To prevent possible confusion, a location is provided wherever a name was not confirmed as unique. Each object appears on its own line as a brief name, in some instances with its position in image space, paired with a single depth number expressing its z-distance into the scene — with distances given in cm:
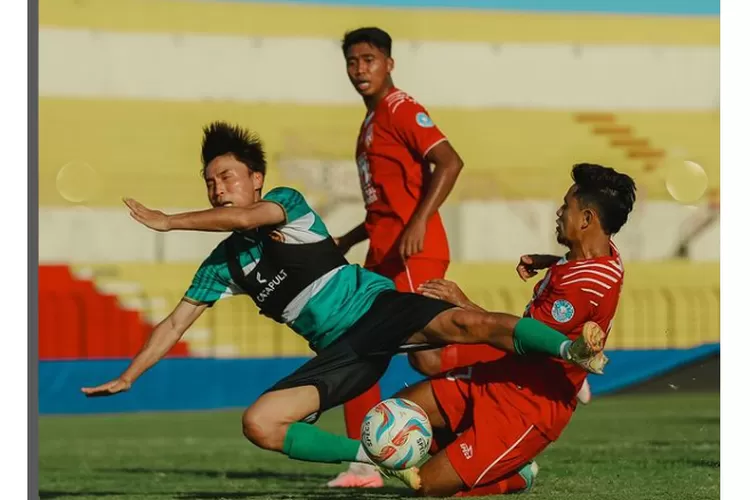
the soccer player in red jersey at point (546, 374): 1123
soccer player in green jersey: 1098
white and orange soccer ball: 1084
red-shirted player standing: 1362
